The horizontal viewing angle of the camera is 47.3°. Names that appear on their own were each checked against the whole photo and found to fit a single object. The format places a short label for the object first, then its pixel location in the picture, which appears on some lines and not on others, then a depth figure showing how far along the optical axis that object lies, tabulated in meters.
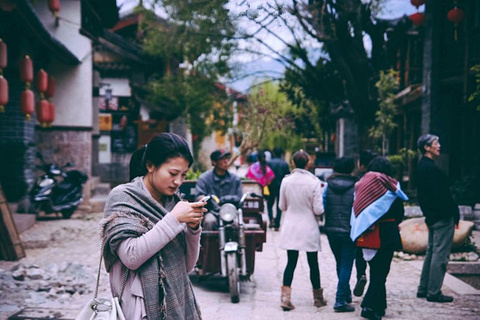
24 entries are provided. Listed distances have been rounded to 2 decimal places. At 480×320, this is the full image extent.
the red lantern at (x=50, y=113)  13.27
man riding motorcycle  7.82
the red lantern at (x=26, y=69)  11.05
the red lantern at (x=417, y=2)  13.28
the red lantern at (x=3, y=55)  9.21
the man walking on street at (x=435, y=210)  6.78
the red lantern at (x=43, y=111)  13.02
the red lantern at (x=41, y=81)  12.92
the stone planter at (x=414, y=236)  9.71
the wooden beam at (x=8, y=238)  8.31
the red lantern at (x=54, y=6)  13.84
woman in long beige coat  6.60
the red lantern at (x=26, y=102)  11.24
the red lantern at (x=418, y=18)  14.27
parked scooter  12.87
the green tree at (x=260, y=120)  28.72
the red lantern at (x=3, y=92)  9.41
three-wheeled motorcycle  6.85
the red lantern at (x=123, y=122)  23.23
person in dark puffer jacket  6.55
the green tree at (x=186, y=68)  18.45
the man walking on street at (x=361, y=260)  6.42
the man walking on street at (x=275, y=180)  13.59
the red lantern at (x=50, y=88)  13.67
